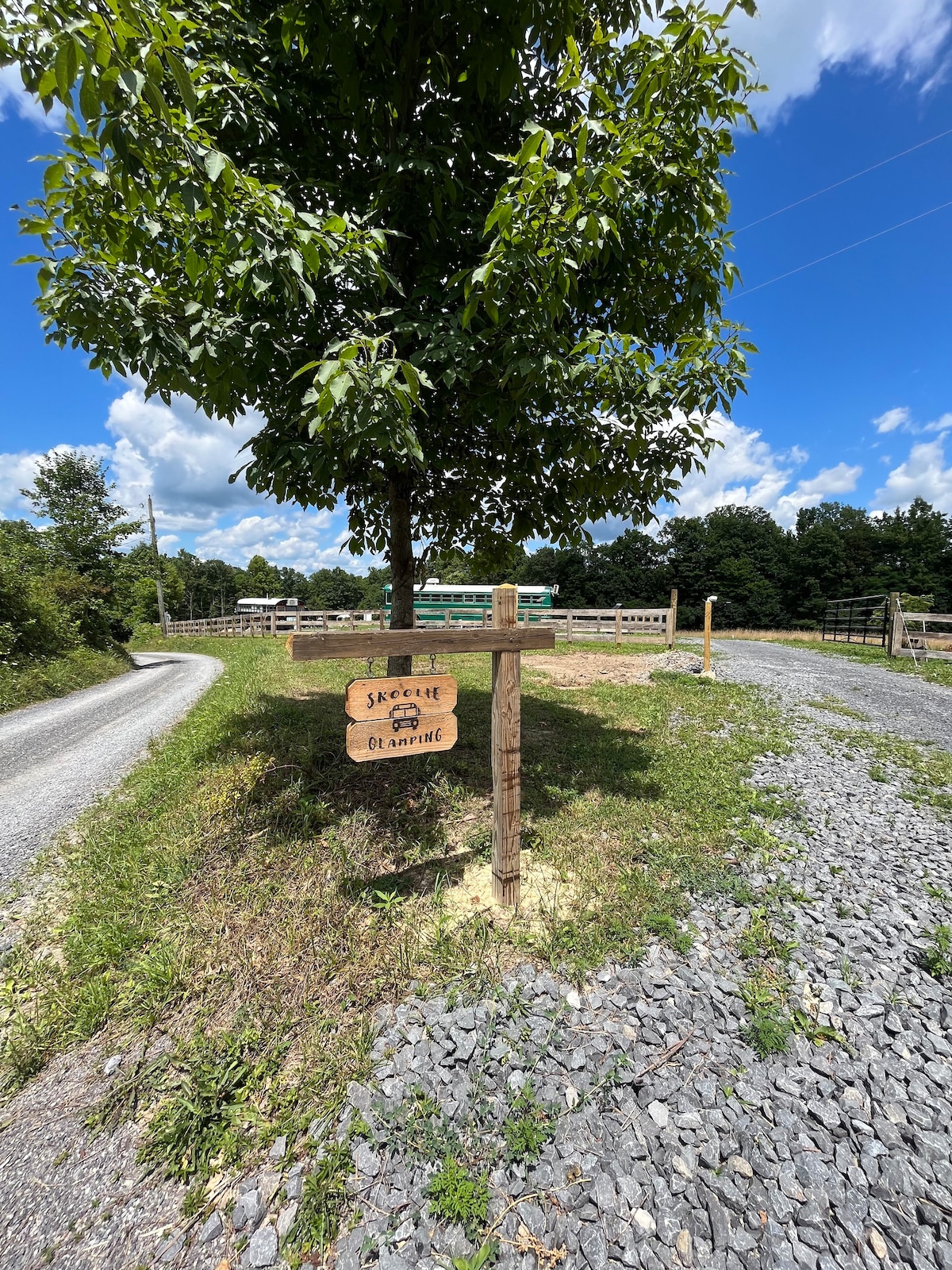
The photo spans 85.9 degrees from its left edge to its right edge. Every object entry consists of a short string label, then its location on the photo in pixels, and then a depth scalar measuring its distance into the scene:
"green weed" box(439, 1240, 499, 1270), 1.65
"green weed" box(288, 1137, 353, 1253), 1.75
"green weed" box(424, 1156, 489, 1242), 1.77
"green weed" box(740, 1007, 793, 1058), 2.33
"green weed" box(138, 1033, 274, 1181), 1.98
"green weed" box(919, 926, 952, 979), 2.73
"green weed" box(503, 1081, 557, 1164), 1.96
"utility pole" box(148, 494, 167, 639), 28.52
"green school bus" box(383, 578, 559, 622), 22.33
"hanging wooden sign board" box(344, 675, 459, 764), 2.83
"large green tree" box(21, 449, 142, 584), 16.31
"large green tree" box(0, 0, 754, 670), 2.59
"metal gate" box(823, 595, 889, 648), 19.55
